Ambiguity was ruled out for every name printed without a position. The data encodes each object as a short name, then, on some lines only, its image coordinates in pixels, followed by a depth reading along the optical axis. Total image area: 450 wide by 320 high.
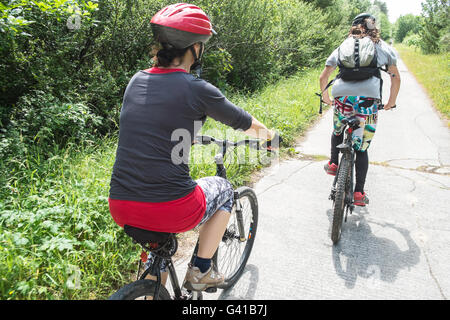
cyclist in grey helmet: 3.21
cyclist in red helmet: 1.60
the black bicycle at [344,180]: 3.07
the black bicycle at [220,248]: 1.67
